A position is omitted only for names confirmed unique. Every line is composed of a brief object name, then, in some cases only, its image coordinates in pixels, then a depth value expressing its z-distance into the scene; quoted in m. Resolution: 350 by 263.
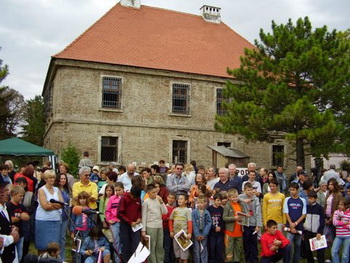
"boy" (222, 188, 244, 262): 8.95
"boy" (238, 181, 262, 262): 9.31
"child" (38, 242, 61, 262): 6.47
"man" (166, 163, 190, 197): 10.80
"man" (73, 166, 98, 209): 8.96
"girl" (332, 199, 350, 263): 8.94
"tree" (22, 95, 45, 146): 36.59
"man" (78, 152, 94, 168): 17.24
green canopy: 15.84
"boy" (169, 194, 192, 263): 8.79
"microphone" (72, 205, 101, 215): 6.23
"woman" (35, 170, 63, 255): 7.81
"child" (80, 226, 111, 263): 7.50
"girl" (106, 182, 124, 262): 8.73
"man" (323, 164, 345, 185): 13.57
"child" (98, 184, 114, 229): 9.19
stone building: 22.95
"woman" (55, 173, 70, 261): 8.71
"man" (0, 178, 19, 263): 5.86
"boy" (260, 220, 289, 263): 7.94
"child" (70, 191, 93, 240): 8.39
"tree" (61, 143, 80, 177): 21.58
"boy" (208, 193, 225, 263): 9.01
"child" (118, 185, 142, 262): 8.14
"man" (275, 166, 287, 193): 15.40
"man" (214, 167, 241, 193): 10.20
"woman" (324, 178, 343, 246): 10.16
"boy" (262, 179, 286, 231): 9.20
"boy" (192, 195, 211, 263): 8.89
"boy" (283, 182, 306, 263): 9.06
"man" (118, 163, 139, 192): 10.30
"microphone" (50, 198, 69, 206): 6.23
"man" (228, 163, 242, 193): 11.16
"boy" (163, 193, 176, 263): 9.10
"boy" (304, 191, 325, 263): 9.36
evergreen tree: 18.86
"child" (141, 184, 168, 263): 8.41
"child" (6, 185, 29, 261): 6.78
